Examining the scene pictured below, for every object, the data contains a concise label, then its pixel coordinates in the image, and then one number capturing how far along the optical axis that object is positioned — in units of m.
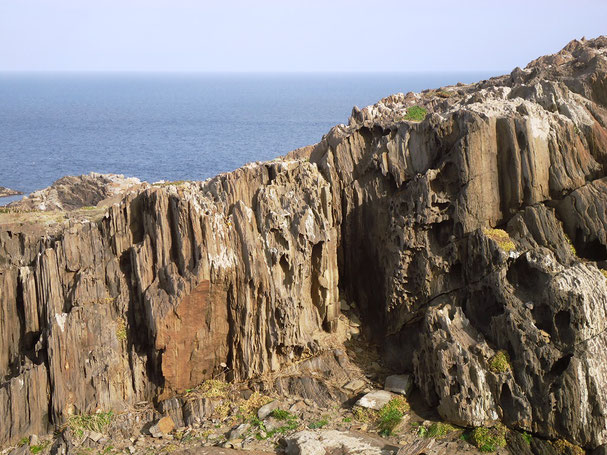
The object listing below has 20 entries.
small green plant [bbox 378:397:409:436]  26.34
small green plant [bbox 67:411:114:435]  26.80
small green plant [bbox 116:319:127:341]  28.81
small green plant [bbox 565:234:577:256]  27.81
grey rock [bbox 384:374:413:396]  28.27
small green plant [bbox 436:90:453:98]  43.12
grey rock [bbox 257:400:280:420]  27.56
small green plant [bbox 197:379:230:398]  28.73
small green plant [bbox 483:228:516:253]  27.67
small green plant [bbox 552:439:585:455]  24.56
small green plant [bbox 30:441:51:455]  26.11
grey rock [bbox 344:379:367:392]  28.95
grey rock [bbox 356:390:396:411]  27.55
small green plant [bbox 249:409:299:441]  26.52
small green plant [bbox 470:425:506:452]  24.98
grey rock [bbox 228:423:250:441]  26.42
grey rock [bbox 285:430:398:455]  24.80
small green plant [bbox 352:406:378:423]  27.05
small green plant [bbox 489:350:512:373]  25.80
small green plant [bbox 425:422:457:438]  25.83
